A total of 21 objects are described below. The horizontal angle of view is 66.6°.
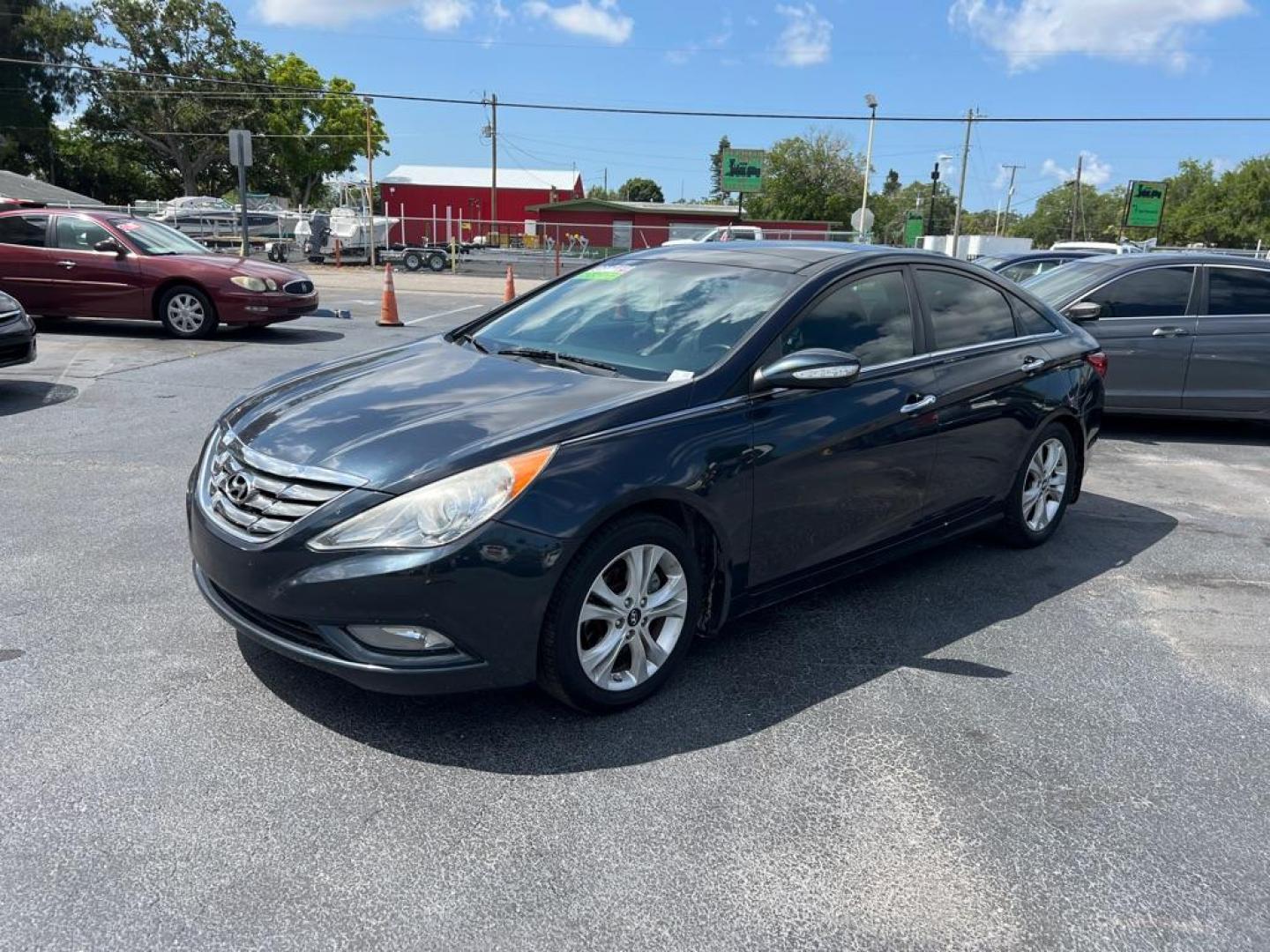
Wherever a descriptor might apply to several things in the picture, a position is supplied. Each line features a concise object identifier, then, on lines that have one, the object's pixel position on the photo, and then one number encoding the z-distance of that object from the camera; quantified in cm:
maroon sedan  1160
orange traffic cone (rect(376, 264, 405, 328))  1445
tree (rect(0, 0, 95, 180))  5128
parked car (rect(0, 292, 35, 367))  771
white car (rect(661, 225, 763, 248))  2446
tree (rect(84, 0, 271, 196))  5419
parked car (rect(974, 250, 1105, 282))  1276
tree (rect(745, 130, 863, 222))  7050
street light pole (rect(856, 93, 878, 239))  3199
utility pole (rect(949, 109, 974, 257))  4961
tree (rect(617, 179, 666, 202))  14400
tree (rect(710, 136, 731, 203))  12392
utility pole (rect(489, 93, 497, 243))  6034
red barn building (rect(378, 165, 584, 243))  6488
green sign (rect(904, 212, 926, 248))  4253
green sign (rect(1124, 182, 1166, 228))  4706
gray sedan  813
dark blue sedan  289
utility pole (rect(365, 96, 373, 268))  3136
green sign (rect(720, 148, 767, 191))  5916
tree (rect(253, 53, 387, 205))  5803
